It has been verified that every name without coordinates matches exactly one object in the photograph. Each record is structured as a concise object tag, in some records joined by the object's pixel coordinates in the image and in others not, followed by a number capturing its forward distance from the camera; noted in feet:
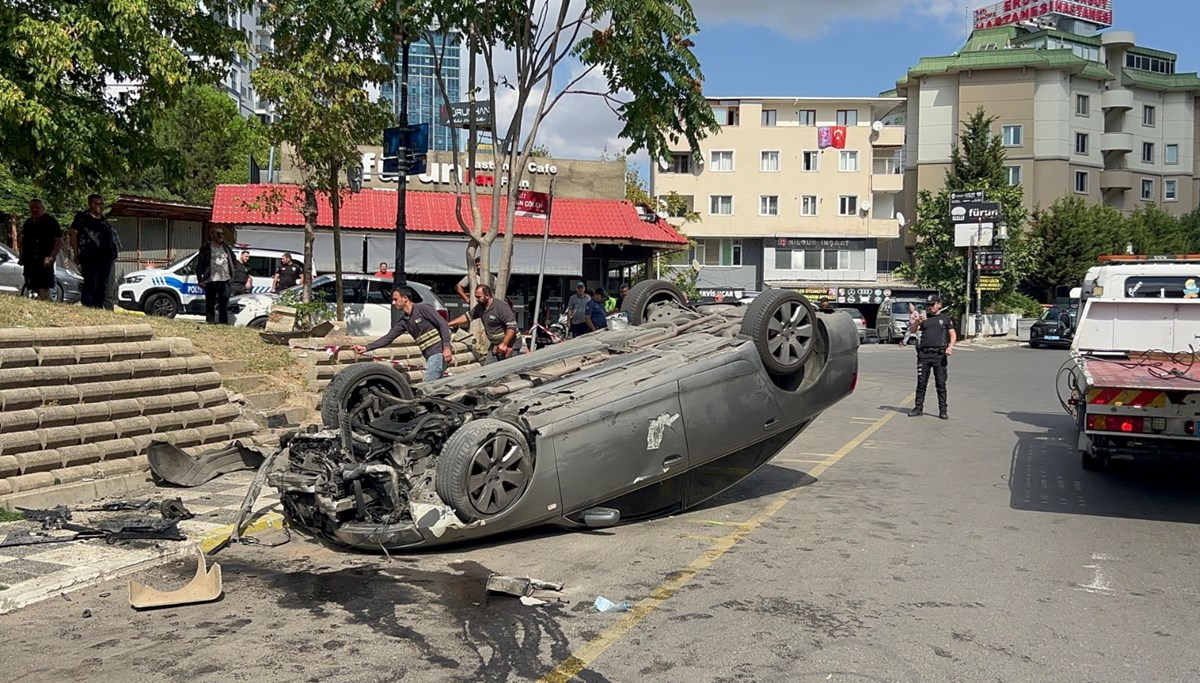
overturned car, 21.29
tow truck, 25.84
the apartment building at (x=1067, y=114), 201.98
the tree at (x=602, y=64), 46.73
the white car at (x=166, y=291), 64.80
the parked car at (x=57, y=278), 57.77
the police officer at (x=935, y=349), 48.29
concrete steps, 25.57
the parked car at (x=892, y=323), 134.10
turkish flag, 194.08
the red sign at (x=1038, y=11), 246.06
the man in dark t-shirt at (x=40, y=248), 41.88
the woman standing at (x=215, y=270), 50.72
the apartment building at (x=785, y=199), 194.90
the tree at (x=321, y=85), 49.85
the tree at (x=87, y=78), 37.76
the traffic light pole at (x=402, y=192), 49.44
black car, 123.13
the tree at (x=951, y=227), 165.17
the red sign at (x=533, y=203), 61.46
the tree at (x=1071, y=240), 176.96
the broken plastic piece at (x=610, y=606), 18.20
